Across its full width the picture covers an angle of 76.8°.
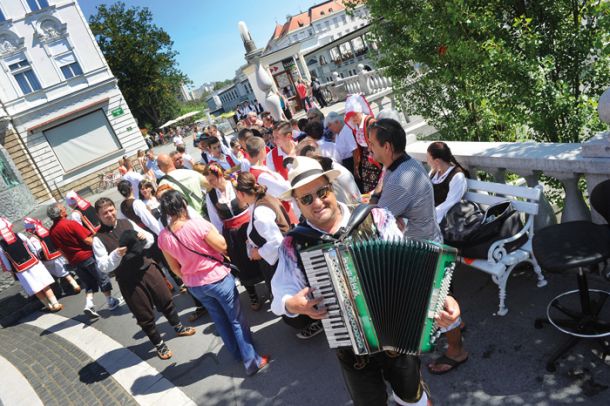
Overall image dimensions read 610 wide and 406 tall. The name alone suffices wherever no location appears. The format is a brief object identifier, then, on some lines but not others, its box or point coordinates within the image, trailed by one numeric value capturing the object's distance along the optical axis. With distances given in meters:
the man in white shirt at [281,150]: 5.41
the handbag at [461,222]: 3.59
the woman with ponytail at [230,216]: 4.70
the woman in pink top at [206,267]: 3.74
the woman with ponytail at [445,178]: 3.81
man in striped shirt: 2.80
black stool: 2.47
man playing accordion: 2.17
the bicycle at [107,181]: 23.83
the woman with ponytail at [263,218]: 3.68
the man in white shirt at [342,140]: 5.23
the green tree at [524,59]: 3.46
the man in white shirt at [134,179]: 7.18
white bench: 3.34
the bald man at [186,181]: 5.81
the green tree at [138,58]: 37.19
